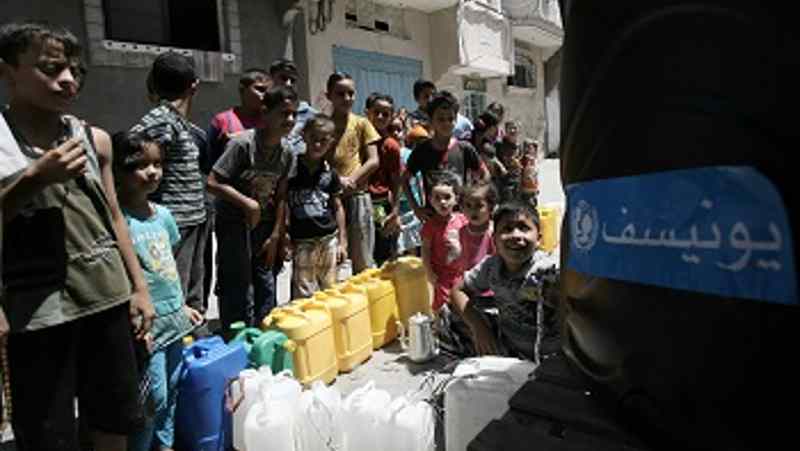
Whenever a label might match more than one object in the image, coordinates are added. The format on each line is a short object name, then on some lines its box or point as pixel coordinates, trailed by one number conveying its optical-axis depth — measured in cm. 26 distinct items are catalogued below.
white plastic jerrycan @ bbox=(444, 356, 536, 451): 172
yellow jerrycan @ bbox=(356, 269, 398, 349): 360
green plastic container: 258
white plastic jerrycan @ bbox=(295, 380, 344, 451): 208
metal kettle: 331
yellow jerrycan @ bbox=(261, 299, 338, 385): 285
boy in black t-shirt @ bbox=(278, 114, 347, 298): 345
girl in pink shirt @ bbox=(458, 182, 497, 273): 323
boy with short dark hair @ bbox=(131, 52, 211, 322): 294
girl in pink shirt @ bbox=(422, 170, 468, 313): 339
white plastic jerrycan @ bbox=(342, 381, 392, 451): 201
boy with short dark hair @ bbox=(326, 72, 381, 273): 407
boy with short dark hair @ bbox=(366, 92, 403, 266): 436
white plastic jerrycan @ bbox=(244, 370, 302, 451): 204
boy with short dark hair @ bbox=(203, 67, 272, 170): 355
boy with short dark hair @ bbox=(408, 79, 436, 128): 575
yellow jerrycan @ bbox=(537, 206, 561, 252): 586
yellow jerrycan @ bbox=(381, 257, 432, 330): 379
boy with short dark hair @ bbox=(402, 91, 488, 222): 403
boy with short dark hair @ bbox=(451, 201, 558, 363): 246
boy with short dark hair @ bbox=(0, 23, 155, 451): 160
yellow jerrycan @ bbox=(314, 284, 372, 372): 322
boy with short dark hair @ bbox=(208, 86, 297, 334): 313
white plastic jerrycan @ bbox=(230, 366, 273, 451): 228
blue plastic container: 230
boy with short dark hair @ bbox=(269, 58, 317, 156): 393
